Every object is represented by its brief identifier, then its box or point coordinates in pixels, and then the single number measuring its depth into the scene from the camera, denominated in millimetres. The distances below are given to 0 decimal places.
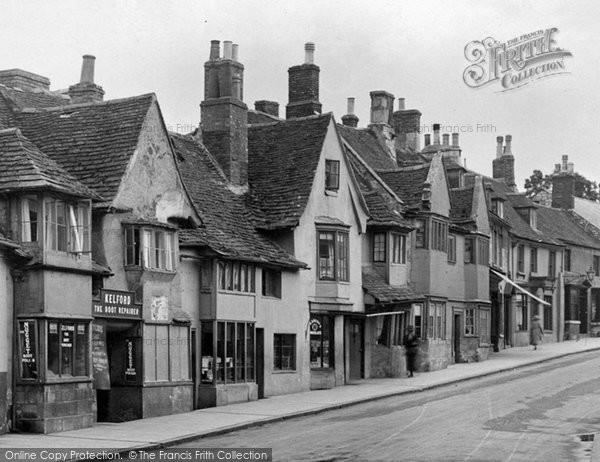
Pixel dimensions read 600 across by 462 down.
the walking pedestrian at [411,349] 38844
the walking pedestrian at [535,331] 54238
